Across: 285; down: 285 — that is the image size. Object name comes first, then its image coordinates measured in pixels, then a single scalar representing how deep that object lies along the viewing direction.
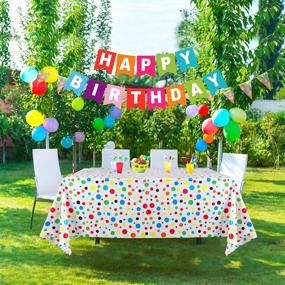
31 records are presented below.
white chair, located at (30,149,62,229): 5.53
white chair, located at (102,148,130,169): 6.50
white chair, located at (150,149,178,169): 6.43
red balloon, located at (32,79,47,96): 7.55
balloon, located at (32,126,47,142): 7.77
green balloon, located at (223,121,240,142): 6.86
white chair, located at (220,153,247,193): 5.45
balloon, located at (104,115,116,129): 8.73
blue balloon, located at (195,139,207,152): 8.34
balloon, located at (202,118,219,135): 7.09
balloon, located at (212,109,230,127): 6.74
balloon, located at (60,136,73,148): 9.60
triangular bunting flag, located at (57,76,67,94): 7.46
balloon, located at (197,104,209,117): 7.74
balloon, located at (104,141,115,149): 9.57
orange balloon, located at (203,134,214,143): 7.95
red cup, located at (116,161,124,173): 4.76
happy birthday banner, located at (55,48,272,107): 6.67
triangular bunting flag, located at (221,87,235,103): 7.39
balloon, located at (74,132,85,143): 10.27
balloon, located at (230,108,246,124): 6.81
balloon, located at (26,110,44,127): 7.54
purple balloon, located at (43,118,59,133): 7.88
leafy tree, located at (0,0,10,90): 10.60
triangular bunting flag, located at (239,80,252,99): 7.35
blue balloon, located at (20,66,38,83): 7.27
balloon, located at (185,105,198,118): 7.87
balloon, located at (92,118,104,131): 8.92
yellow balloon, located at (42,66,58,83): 7.36
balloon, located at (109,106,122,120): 8.67
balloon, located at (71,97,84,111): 7.90
